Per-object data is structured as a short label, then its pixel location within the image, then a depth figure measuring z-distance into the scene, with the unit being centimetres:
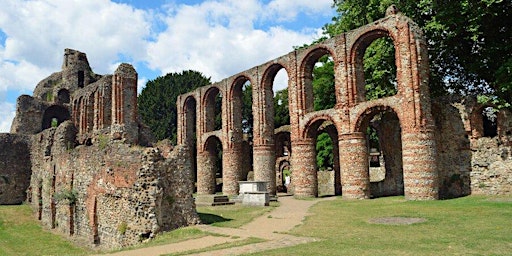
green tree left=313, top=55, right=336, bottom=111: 3350
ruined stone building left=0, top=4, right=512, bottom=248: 1402
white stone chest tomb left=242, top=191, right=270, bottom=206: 2082
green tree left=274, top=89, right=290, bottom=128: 4603
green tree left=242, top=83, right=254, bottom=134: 4975
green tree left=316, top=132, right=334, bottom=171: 3700
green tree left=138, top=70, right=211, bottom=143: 4934
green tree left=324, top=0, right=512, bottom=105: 1975
